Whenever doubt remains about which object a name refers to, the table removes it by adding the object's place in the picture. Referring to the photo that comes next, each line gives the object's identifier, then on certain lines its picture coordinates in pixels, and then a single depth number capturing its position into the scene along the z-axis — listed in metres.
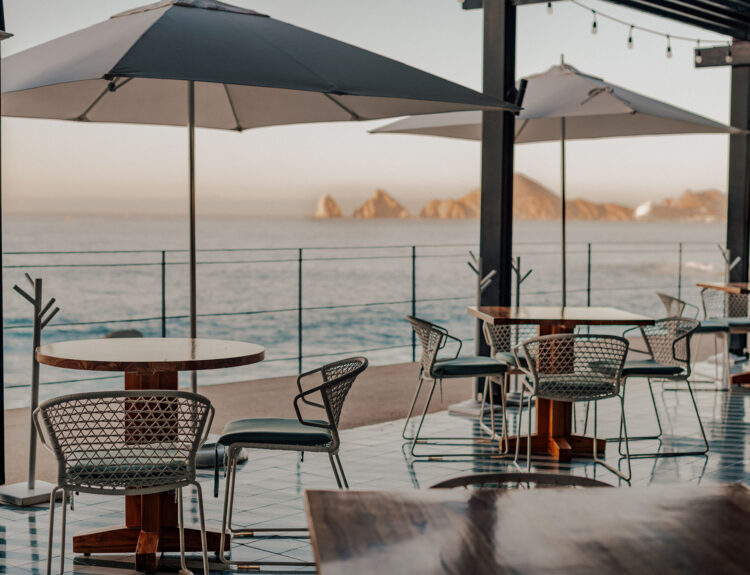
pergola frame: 6.80
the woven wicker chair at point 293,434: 3.51
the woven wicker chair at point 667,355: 5.30
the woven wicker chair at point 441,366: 5.27
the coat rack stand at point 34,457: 4.21
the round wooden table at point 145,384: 3.41
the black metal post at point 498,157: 6.80
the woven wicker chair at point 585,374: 4.79
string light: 8.51
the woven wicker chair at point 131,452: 3.00
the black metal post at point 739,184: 9.73
